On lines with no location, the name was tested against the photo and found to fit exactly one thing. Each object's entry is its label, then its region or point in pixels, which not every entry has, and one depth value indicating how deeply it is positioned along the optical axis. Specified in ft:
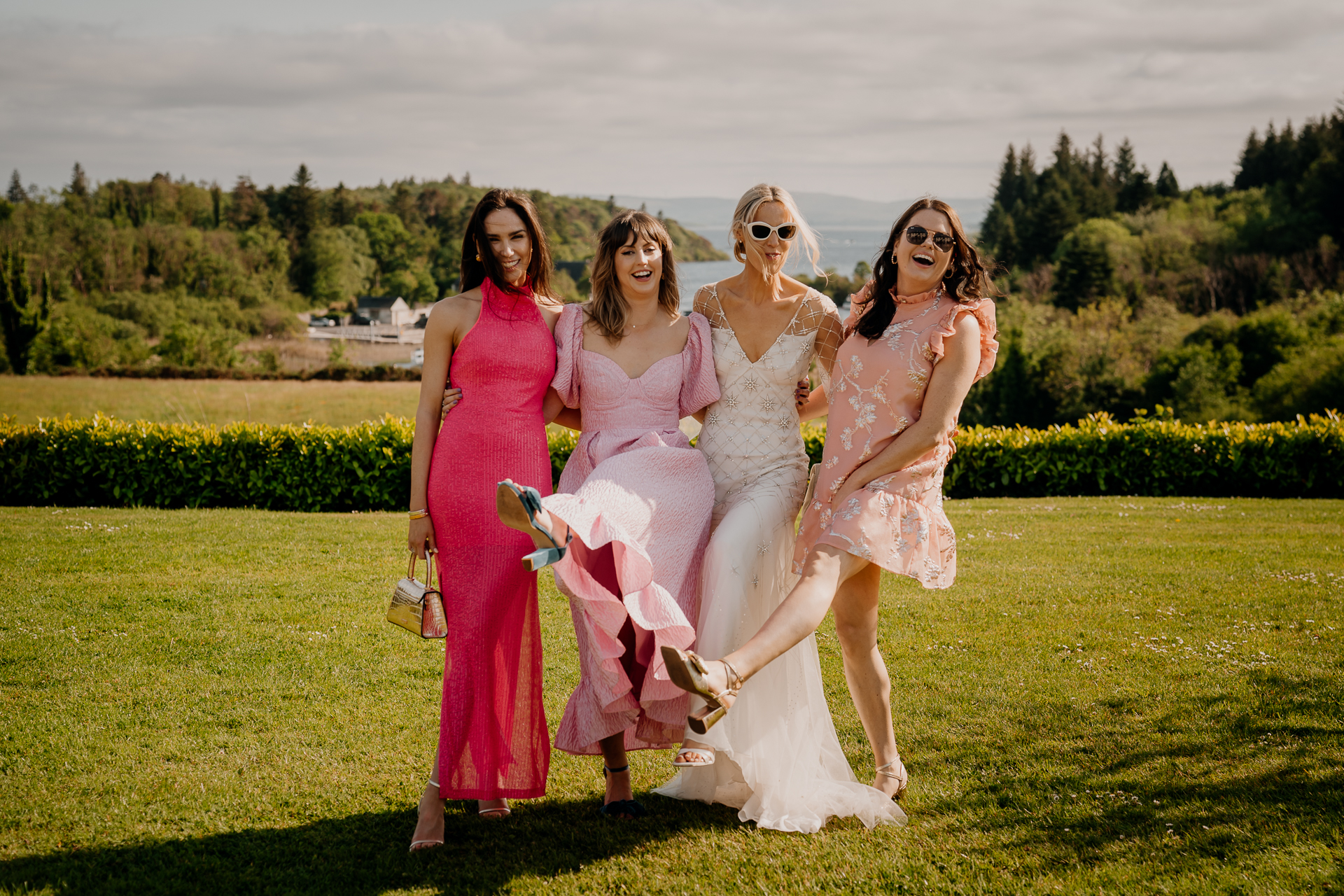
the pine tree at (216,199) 329.56
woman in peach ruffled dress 13.29
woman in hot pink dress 13.07
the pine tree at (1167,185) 294.87
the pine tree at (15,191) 407.64
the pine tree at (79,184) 321.71
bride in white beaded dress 13.05
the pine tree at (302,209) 309.83
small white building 290.97
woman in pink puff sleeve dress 12.10
